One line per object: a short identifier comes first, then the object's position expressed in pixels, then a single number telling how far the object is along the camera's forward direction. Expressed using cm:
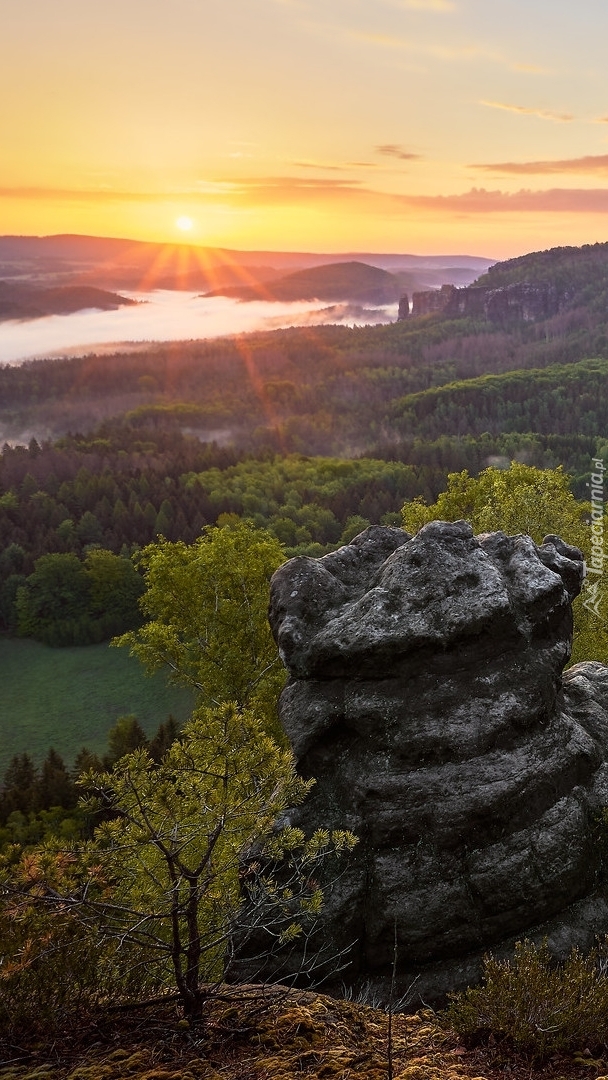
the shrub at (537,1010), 1102
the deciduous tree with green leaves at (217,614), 3528
